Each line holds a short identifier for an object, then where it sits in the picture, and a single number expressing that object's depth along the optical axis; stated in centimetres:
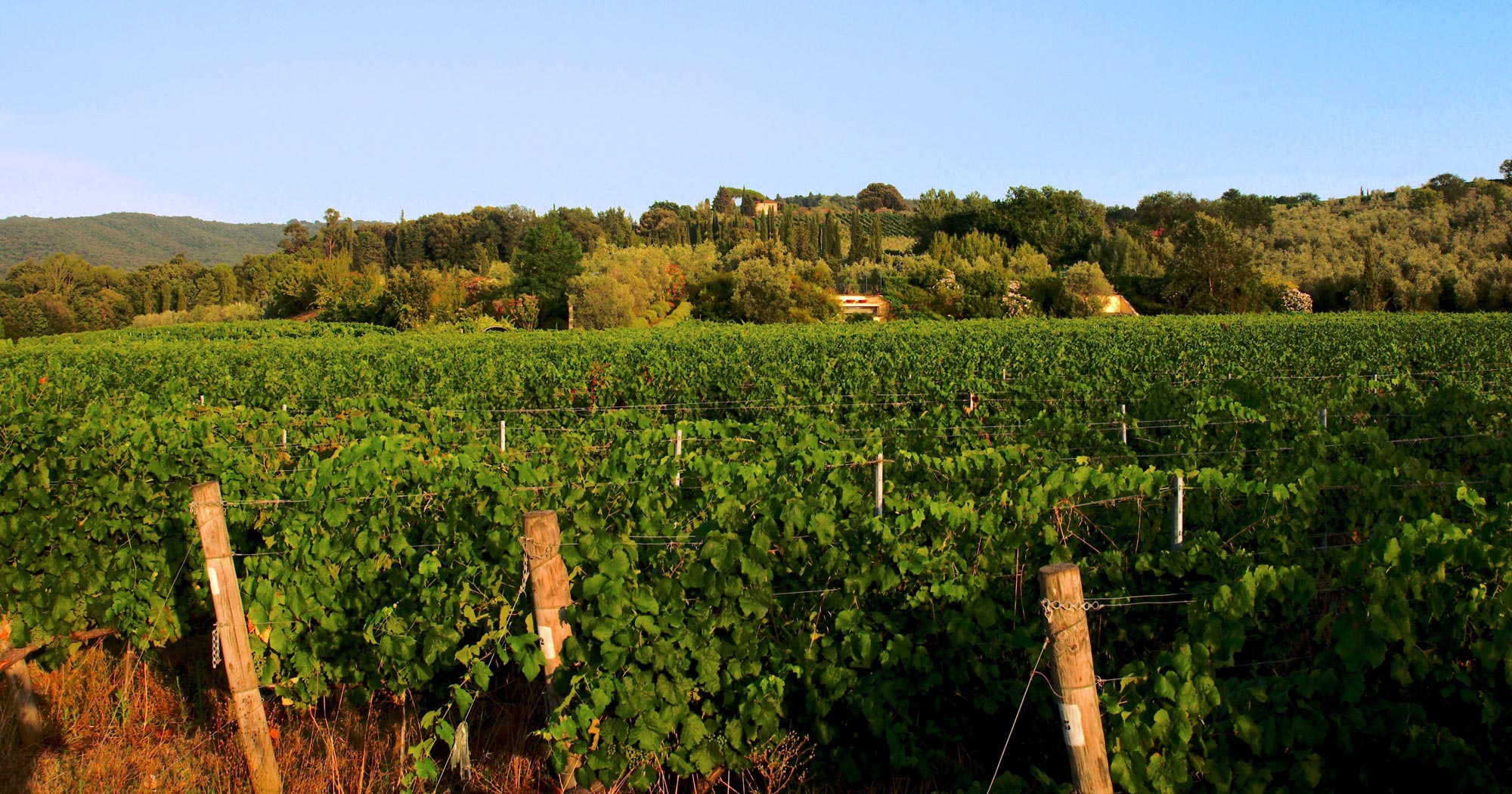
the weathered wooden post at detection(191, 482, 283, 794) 414
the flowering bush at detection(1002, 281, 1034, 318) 5044
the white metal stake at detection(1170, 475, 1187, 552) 482
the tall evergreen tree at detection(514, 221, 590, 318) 5216
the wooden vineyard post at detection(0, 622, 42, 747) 472
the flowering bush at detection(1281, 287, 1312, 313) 5169
